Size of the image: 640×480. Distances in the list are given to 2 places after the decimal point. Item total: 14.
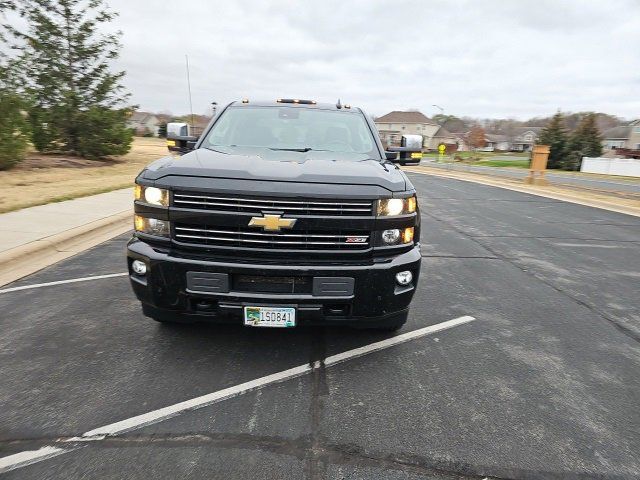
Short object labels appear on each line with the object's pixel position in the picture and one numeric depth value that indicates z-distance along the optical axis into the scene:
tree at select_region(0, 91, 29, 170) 13.66
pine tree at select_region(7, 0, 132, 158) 18.28
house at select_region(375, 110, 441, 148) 108.61
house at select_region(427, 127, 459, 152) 111.44
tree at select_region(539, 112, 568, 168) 46.69
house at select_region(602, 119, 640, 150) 79.75
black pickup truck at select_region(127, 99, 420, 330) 3.03
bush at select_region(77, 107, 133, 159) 19.64
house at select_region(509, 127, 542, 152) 116.12
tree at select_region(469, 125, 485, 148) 97.75
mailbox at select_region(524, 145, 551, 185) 20.08
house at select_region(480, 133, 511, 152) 117.66
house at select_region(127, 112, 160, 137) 112.01
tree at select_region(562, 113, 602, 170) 46.03
